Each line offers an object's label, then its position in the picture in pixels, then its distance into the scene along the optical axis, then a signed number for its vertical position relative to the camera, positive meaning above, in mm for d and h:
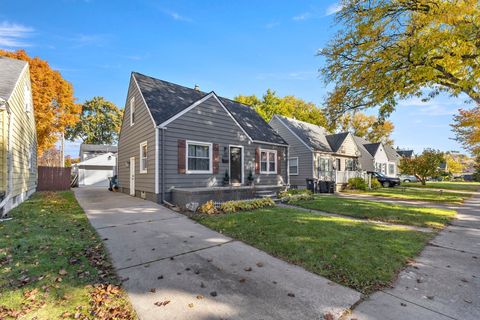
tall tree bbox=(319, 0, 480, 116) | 7008 +3910
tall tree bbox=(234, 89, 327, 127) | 33625 +9020
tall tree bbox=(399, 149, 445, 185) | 20484 +182
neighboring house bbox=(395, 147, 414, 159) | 50388 +3108
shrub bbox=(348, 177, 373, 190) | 18628 -1433
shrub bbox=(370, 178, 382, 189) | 20638 -1597
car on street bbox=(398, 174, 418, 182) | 38238 -2087
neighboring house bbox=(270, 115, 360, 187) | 18531 +1139
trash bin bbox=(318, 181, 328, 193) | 16359 -1462
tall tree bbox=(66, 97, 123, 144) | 43938 +8553
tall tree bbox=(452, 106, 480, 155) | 16859 +3149
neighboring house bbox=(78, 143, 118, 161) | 33581 +2511
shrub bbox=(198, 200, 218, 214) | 7951 -1459
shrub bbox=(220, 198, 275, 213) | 8383 -1464
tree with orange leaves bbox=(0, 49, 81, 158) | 20531 +6235
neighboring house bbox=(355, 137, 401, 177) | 27375 +971
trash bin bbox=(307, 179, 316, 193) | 16109 -1300
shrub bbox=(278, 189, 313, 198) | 11639 -1389
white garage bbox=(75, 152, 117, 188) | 25234 -348
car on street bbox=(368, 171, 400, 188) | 22609 -1451
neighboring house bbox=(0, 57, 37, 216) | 7246 +1278
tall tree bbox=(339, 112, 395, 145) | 42500 +7059
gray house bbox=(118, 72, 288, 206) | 9734 +910
